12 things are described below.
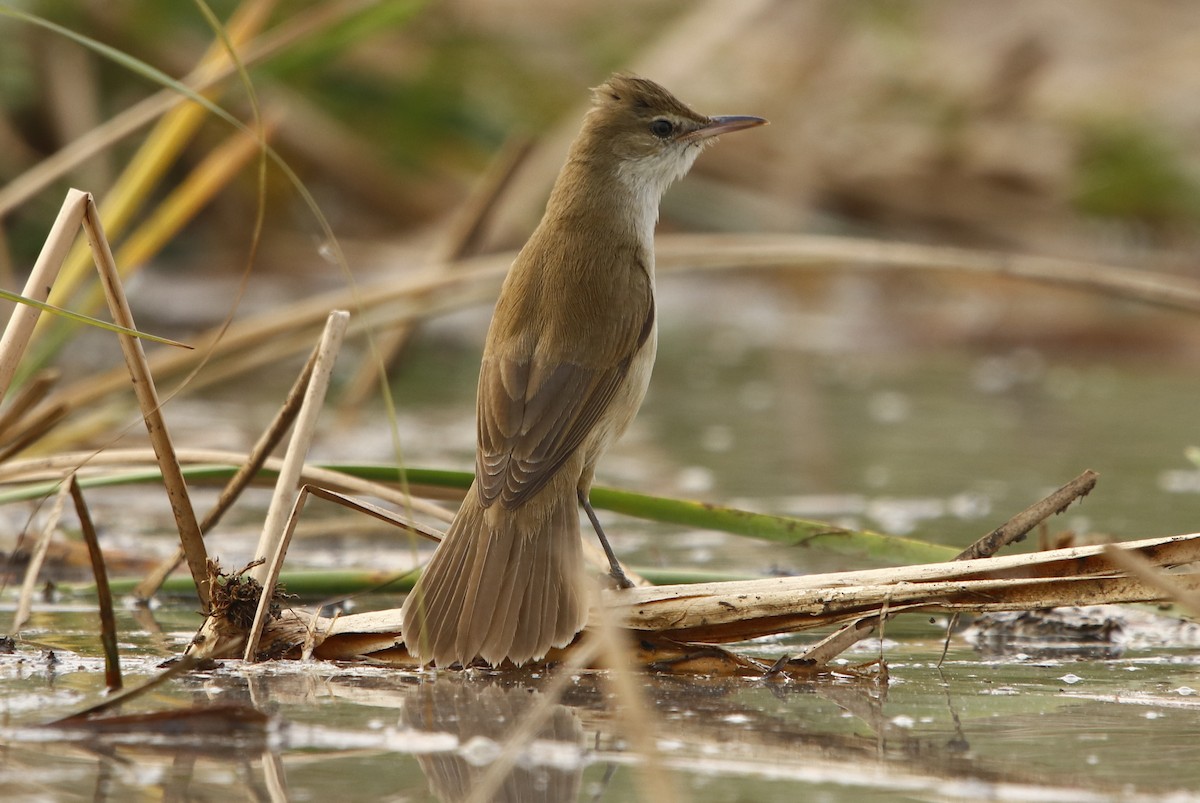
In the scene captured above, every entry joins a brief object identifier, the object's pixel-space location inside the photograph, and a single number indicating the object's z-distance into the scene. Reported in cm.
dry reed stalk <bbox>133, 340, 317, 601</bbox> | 613
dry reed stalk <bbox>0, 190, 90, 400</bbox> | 546
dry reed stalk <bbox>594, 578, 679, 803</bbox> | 331
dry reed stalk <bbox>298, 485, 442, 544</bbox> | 559
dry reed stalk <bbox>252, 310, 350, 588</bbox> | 560
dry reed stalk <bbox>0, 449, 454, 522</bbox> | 626
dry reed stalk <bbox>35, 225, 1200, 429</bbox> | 809
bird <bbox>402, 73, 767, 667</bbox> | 543
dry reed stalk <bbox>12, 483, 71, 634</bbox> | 527
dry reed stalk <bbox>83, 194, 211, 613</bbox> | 553
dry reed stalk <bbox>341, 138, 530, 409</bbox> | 1074
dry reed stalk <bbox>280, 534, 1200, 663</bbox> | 524
